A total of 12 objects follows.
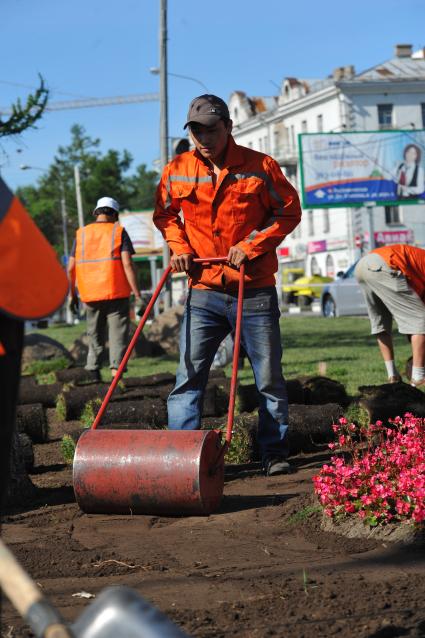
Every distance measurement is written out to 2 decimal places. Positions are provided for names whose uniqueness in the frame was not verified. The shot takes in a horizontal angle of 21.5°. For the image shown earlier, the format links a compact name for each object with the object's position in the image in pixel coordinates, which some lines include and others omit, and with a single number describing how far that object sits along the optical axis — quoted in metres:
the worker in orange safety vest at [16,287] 2.32
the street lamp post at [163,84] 24.00
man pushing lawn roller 6.17
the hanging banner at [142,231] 49.31
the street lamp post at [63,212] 51.58
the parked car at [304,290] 45.62
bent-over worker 9.70
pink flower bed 4.54
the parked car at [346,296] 31.59
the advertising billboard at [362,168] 37.22
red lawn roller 5.31
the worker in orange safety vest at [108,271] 11.42
